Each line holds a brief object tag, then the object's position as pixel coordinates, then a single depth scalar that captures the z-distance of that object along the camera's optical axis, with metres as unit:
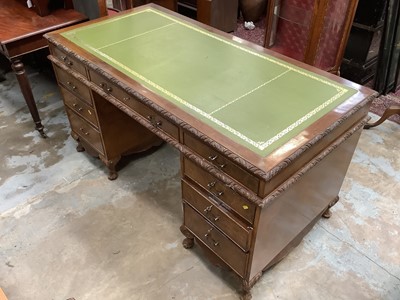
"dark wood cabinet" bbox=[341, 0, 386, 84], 2.72
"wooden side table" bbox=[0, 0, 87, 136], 2.20
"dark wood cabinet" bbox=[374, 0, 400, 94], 2.55
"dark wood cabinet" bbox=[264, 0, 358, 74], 2.33
